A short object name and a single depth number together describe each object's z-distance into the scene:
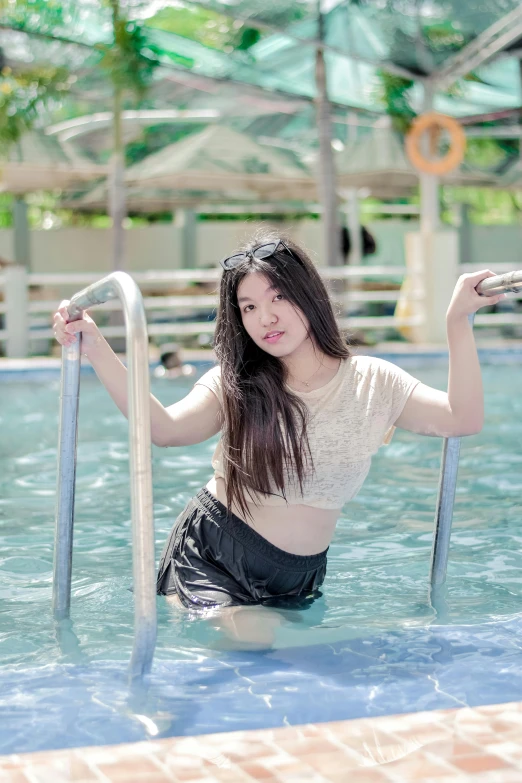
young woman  2.84
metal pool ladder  2.13
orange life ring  13.91
